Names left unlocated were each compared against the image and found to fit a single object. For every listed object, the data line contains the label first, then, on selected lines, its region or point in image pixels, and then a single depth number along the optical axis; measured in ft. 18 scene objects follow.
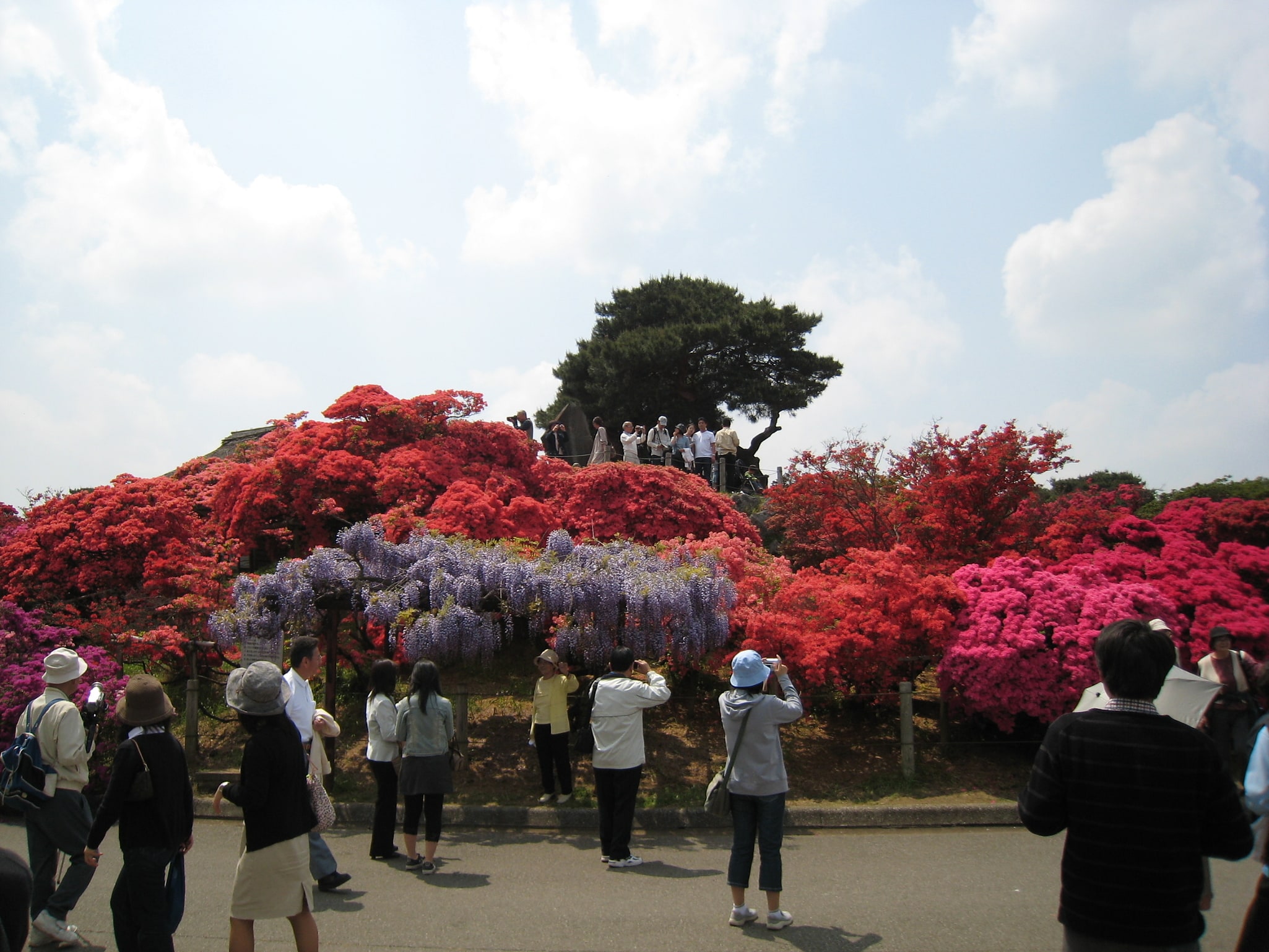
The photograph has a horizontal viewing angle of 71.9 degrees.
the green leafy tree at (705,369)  90.27
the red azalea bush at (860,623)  29.63
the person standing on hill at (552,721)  26.96
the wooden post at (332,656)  30.86
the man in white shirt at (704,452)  63.36
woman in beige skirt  14.11
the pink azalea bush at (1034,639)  28.09
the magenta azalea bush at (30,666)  27.86
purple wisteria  29.78
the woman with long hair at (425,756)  22.35
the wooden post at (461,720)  30.14
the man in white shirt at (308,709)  19.85
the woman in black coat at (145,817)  14.02
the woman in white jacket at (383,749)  22.66
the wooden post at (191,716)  31.96
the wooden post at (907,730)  28.78
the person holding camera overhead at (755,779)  17.88
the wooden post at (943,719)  30.50
